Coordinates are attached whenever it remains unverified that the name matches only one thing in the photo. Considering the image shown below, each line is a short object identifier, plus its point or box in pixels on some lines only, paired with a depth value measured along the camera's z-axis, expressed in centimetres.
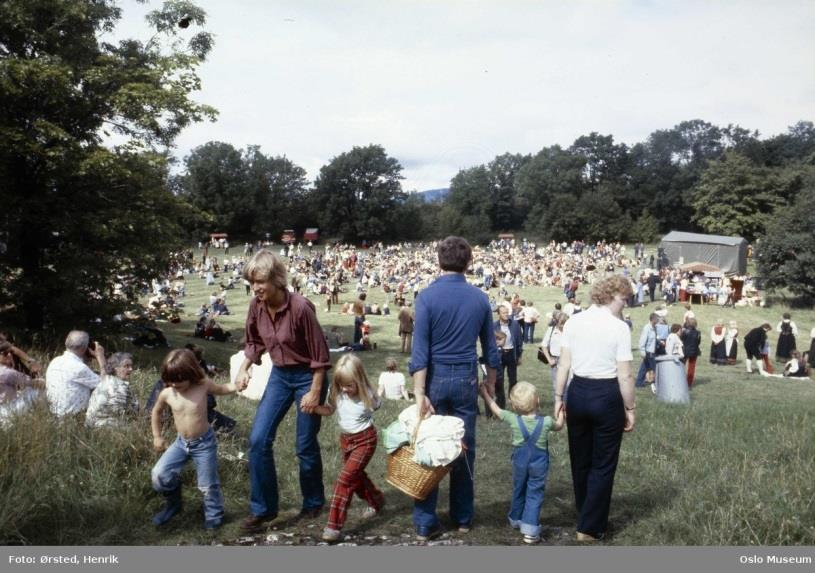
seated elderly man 541
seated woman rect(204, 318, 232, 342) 2189
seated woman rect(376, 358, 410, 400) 1056
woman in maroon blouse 402
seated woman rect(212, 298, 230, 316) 2788
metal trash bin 1138
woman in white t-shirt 393
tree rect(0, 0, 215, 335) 1303
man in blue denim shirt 395
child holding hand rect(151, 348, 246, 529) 414
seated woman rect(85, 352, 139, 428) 511
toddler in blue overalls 415
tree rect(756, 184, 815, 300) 2395
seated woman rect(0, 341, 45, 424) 495
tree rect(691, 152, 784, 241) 4416
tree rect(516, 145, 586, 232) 5512
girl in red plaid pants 414
